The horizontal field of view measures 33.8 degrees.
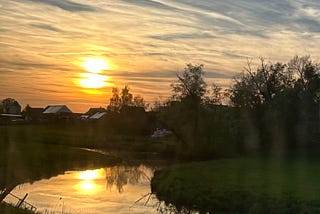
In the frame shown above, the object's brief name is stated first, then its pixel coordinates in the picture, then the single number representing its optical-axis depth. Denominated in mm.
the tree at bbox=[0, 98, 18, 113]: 164425
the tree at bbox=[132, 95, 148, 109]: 131750
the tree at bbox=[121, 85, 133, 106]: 136625
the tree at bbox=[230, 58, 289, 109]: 80750
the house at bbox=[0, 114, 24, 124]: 110488
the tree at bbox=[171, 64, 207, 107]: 77644
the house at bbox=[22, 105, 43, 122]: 162012
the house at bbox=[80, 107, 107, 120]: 162500
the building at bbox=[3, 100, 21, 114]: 167000
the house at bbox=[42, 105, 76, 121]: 170875
